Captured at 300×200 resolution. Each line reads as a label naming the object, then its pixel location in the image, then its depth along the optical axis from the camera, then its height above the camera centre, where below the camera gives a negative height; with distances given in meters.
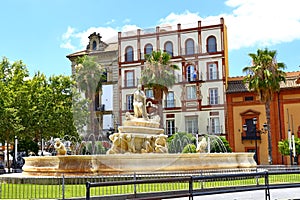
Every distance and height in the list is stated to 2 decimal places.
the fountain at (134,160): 17.50 -0.81
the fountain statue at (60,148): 20.59 -0.31
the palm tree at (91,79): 30.50 +4.50
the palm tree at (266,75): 40.12 +5.90
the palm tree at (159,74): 29.16 +4.54
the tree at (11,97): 33.75 +3.70
